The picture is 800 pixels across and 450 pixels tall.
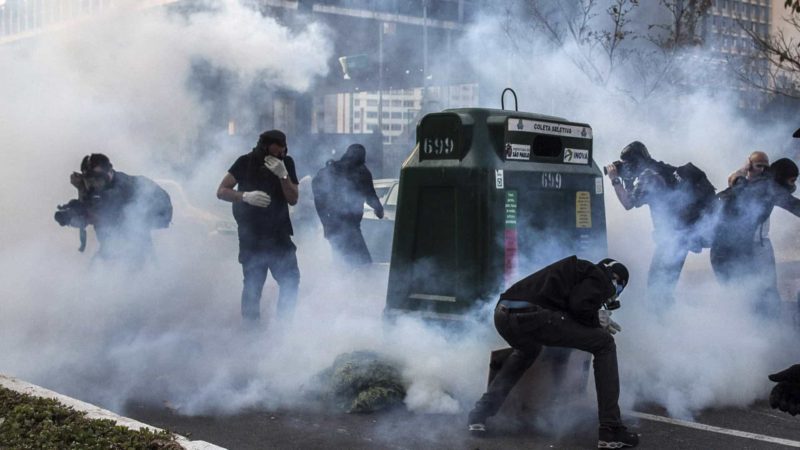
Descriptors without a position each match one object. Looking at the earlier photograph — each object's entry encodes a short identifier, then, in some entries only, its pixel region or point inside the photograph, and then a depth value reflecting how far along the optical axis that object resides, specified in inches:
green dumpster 214.1
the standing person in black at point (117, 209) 332.2
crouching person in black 177.3
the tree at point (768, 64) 486.3
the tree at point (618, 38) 568.7
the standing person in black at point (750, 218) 281.3
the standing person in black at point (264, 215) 278.4
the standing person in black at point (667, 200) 285.9
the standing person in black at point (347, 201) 355.3
